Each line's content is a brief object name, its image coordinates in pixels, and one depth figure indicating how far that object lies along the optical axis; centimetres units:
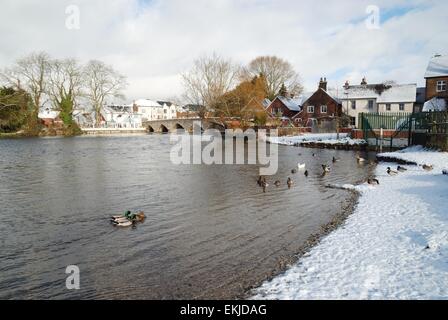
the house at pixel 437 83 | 4862
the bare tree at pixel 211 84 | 7556
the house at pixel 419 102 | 5763
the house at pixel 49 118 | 8275
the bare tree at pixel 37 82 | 7284
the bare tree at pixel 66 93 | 7712
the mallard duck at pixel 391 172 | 1768
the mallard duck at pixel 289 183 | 1642
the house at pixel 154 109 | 14200
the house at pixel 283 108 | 7038
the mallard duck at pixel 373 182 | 1555
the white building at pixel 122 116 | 11421
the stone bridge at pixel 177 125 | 7431
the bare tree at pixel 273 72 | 9228
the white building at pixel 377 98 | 5738
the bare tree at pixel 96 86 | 8394
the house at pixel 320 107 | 6222
